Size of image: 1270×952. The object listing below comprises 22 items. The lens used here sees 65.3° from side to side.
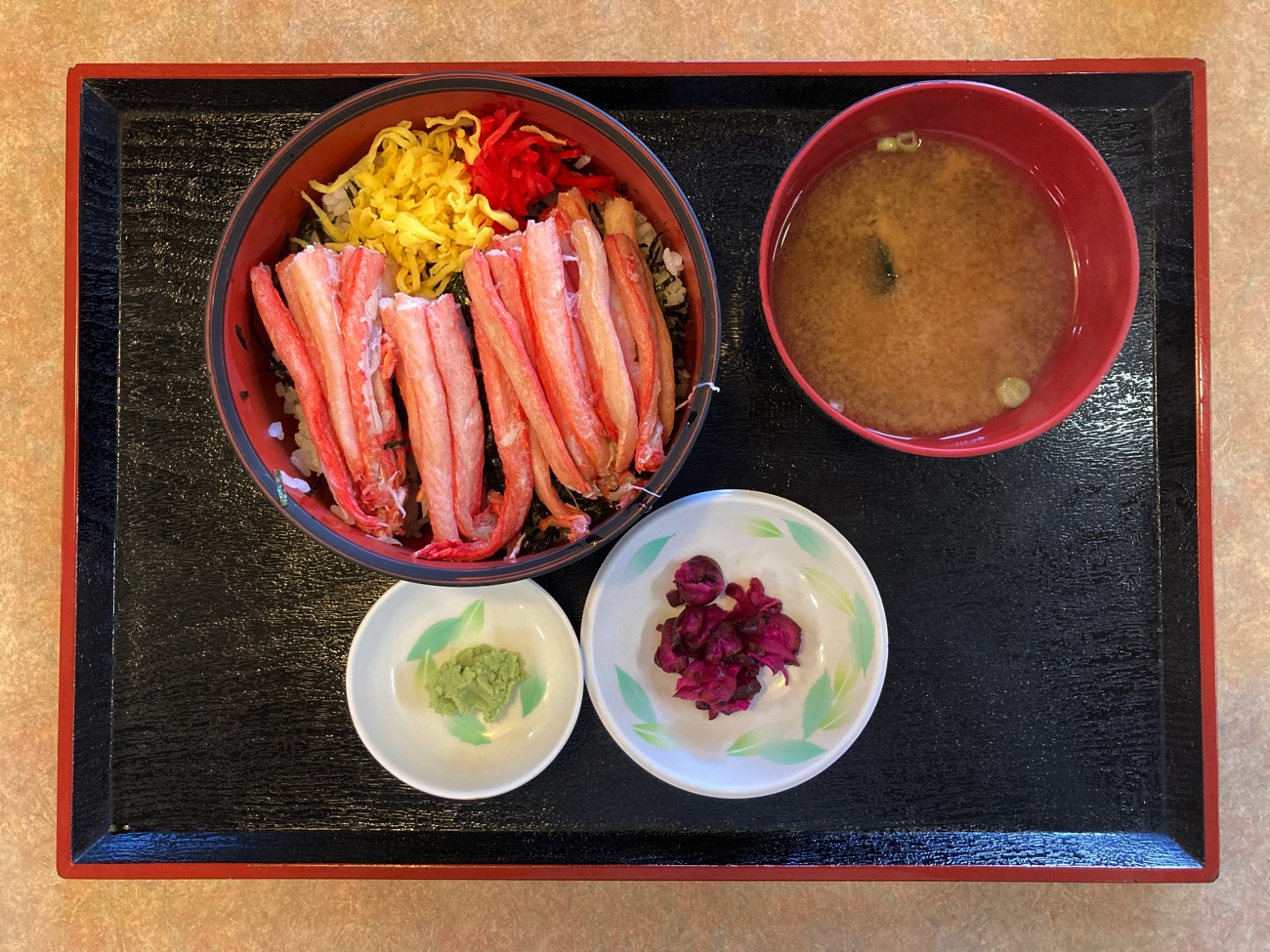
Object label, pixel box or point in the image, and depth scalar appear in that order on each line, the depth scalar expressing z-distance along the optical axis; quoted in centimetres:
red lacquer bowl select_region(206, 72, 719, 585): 30
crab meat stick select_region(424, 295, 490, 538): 30
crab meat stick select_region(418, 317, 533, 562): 31
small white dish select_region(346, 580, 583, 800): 33
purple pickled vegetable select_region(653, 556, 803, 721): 33
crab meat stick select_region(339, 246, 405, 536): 30
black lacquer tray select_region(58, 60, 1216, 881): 35
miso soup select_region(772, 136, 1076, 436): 32
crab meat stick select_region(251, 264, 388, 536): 30
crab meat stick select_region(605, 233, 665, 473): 30
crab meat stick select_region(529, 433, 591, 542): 30
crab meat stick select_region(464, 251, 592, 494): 30
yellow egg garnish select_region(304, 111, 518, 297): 31
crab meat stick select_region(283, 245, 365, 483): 30
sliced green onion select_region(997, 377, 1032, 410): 32
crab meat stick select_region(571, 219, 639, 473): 30
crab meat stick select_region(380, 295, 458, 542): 30
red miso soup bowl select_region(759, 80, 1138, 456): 30
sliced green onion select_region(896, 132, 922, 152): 32
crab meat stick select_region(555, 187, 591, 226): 31
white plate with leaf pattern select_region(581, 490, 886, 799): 33
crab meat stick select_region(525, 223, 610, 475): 30
